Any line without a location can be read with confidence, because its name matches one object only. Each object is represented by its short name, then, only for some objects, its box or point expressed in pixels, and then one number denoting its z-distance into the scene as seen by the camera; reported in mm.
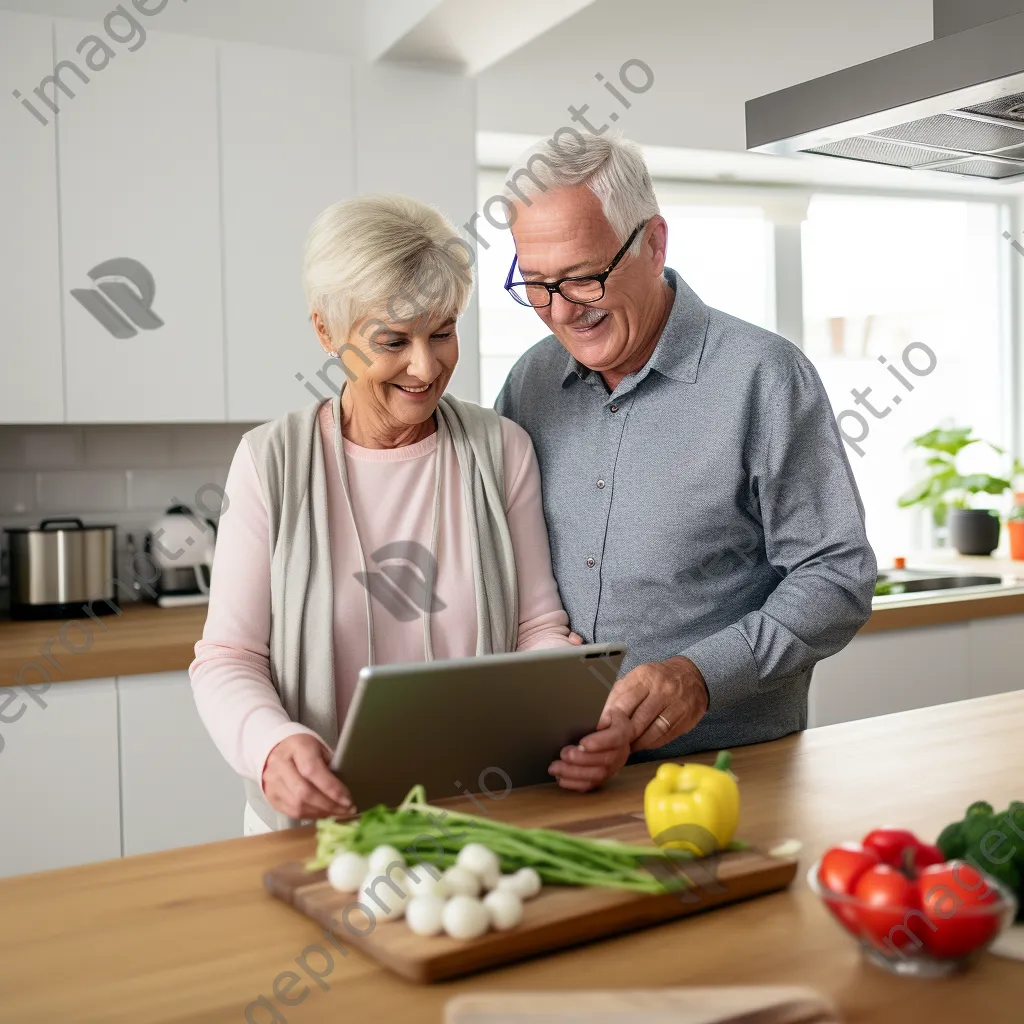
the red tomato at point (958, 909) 963
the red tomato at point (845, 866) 1016
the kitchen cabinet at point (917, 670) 3295
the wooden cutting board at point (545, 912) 1017
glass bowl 969
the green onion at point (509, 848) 1146
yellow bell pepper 1225
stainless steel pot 2883
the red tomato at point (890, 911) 977
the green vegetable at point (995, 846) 1096
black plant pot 4293
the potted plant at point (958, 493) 4262
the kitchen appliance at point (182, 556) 3174
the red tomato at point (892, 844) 1062
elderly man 1712
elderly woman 1612
